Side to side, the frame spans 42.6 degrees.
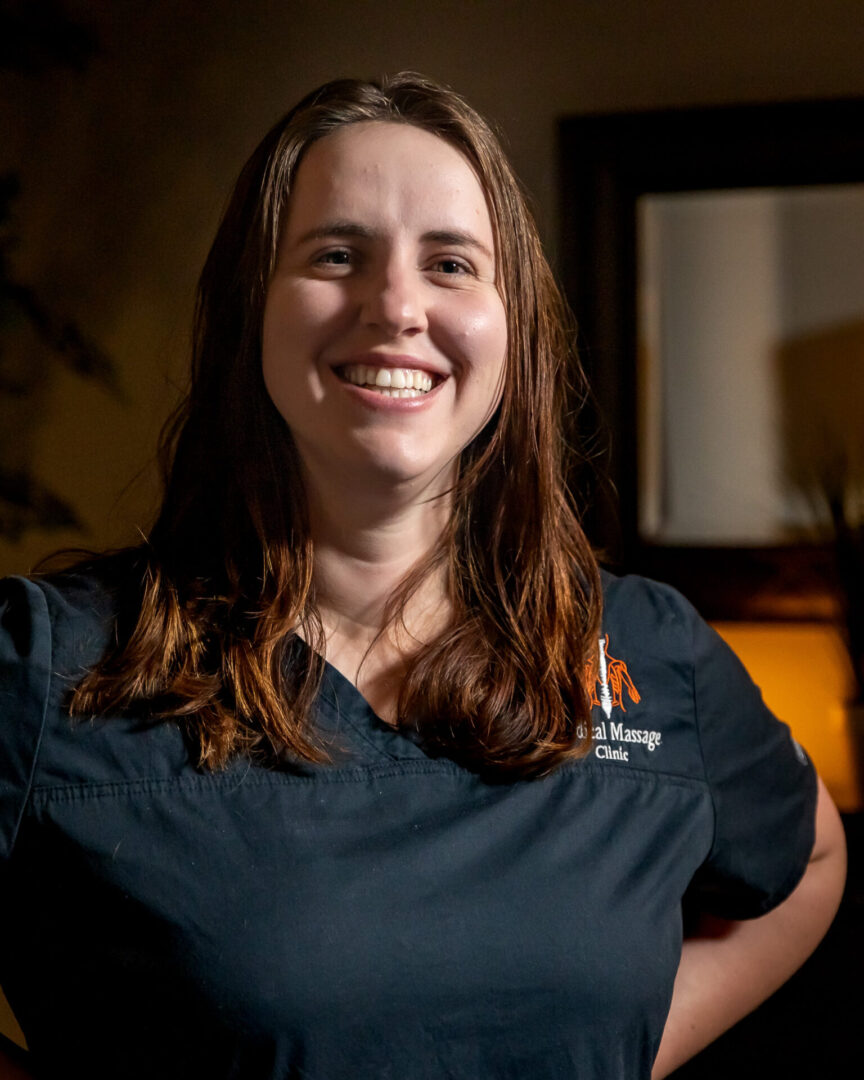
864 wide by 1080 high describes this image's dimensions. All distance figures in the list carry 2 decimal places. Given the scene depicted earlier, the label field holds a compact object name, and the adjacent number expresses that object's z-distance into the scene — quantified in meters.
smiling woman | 0.79
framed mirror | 1.64
